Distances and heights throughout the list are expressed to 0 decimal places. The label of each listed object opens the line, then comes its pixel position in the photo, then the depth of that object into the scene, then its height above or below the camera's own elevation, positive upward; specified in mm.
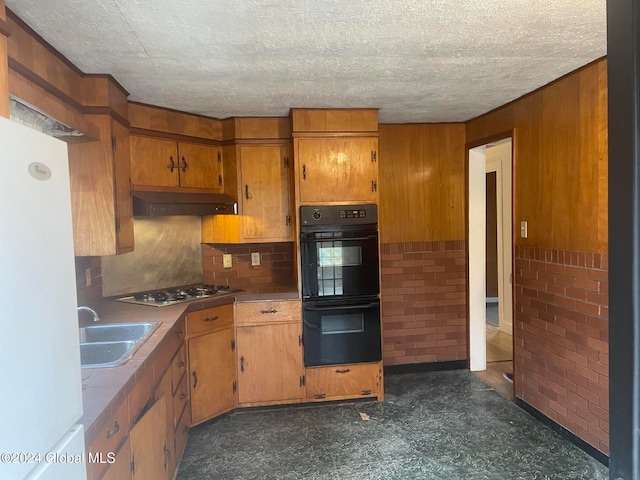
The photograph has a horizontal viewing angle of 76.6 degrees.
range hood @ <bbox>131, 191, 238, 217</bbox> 2648 +185
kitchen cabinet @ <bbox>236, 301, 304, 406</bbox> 3002 -936
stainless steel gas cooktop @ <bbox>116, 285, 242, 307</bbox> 2749 -470
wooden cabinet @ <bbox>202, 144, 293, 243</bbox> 3215 +278
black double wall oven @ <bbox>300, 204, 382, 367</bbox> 3014 -439
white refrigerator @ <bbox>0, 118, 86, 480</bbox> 729 -164
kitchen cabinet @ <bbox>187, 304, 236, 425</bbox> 2701 -923
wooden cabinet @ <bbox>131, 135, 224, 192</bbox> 2770 +482
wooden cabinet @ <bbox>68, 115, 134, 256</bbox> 2271 +225
